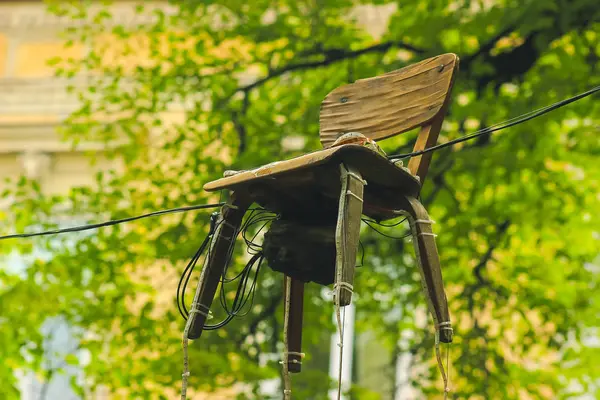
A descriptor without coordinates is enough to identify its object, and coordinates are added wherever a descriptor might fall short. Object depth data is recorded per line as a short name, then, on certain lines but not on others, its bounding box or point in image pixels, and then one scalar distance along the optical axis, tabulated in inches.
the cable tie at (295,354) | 282.2
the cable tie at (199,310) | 253.9
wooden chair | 225.5
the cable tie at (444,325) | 239.1
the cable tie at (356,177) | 225.3
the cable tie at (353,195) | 224.8
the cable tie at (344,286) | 217.9
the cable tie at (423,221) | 245.9
